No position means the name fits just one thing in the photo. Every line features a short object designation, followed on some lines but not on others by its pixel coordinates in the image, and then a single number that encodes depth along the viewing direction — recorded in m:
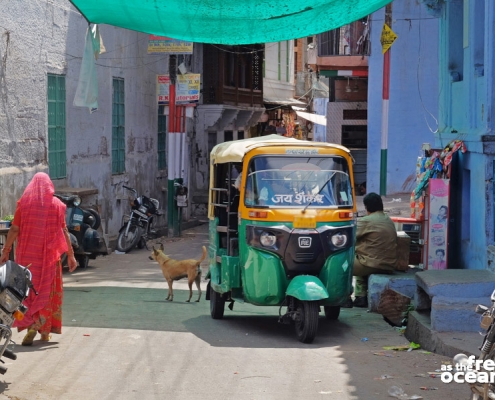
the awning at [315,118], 37.72
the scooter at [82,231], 15.32
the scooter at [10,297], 6.59
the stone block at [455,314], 8.59
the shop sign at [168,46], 20.52
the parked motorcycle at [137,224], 19.33
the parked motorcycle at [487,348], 5.34
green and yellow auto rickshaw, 9.35
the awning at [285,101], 41.05
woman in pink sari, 8.66
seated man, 11.21
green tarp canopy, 10.90
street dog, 11.94
